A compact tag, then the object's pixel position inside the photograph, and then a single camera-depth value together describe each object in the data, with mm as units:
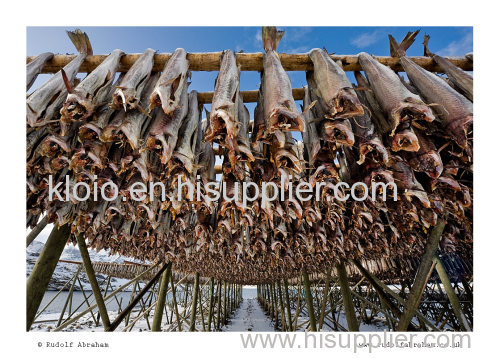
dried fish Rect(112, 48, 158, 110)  1293
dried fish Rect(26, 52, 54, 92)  1647
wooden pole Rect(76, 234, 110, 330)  3094
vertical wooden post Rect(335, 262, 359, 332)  4102
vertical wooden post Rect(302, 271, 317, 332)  6191
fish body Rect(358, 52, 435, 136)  1241
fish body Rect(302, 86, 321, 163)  1479
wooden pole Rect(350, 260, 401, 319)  3025
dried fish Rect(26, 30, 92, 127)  1351
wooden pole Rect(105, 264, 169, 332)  2883
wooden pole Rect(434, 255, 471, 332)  3170
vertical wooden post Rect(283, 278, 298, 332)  9731
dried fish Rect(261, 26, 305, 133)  1163
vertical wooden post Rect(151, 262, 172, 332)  4797
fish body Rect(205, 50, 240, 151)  1139
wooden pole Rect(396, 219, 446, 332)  2375
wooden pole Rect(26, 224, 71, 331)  2223
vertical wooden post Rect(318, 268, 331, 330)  5139
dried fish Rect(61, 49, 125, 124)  1247
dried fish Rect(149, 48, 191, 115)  1266
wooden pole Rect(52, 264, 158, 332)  3322
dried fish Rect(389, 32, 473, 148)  1312
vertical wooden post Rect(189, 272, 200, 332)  7138
